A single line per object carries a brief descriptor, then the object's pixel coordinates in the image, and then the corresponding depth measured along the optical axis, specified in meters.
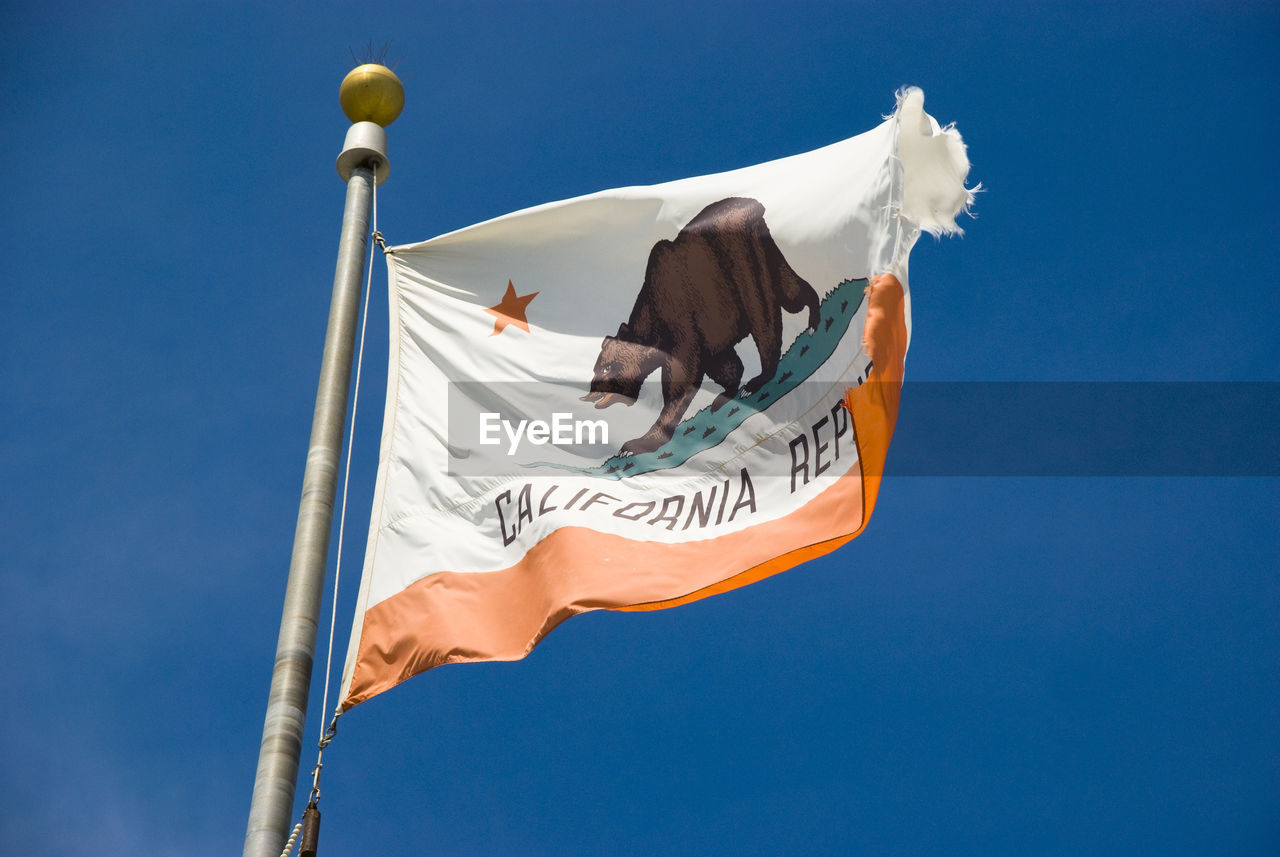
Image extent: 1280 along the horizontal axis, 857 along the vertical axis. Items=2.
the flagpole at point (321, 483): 13.01
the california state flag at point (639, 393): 16.11
